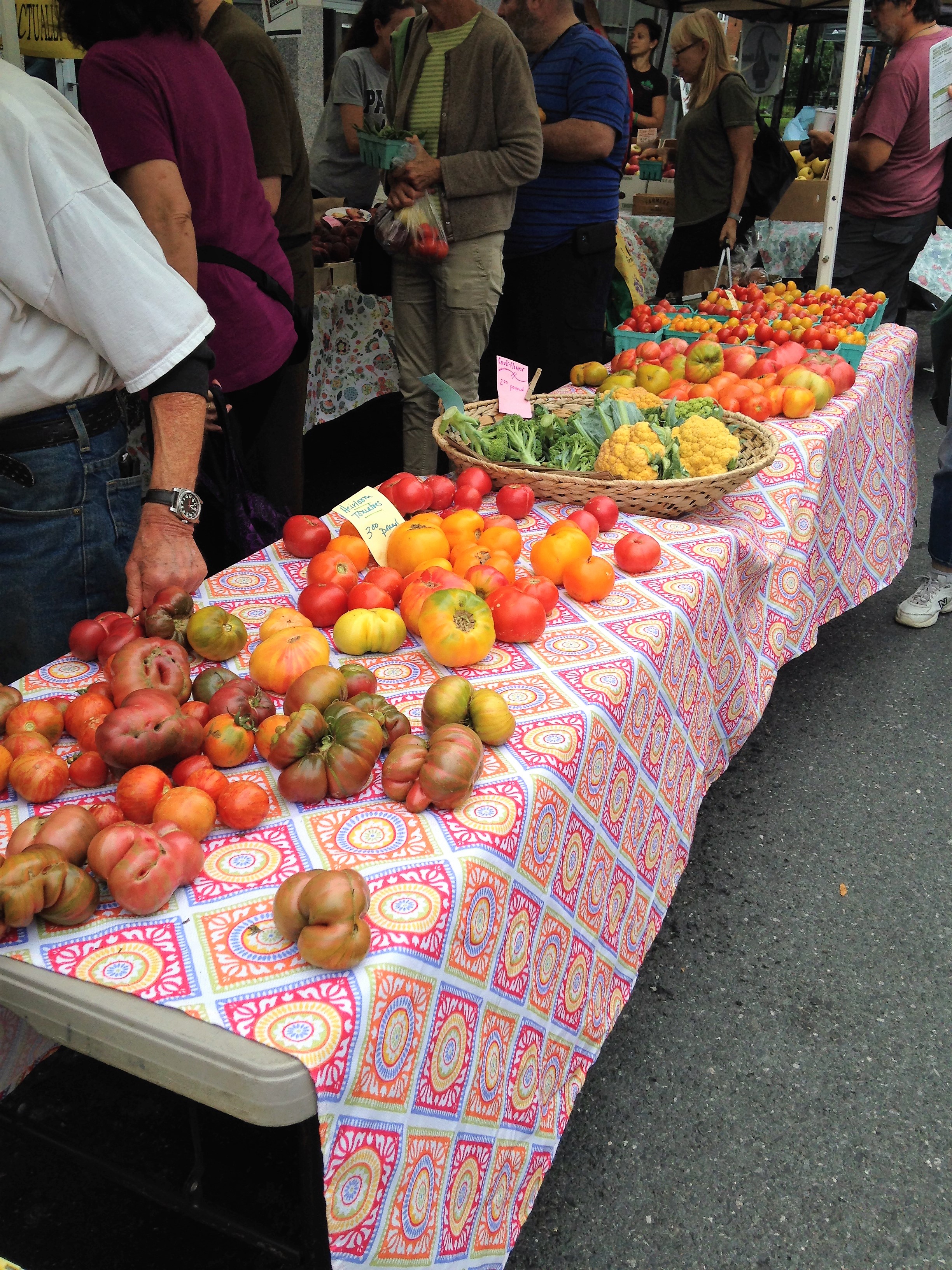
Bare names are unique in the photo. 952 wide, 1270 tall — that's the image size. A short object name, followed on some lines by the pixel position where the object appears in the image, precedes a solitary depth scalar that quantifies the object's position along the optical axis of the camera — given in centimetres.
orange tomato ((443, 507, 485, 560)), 195
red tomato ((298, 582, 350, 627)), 172
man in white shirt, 150
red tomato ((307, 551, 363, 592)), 179
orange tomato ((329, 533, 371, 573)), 188
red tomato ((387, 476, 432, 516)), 216
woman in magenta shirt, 206
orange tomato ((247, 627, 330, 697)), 148
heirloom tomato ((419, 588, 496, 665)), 157
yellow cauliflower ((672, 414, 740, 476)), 243
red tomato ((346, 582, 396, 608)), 171
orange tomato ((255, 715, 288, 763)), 129
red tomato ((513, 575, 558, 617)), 176
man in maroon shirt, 501
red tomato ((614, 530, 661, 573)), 196
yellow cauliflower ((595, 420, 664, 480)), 230
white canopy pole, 401
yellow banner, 267
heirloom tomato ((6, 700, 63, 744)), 135
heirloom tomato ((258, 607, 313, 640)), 160
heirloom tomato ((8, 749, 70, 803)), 124
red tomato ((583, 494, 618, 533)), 214
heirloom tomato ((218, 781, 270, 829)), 120
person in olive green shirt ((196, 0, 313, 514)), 293
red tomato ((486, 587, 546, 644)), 165
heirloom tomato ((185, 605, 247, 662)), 155
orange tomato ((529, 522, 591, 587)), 188
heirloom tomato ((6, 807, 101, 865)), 109
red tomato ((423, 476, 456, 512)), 221
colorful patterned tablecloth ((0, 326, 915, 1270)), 100
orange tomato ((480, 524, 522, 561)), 193
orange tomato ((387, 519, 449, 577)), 188
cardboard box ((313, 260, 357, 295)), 478
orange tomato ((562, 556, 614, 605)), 183
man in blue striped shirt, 390
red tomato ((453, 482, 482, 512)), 223
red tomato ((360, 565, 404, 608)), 178
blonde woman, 531
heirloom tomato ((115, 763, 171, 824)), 118
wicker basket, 224
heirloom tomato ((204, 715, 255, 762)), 130
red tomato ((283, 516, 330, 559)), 201
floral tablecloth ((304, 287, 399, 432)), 473
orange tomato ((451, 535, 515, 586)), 181
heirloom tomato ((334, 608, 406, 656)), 165
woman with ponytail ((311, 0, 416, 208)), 502
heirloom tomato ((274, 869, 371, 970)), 99
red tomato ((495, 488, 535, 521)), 221
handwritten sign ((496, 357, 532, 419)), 273
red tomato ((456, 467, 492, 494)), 231
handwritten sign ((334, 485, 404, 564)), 197
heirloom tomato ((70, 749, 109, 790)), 126
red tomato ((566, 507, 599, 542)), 205
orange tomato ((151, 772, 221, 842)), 115
